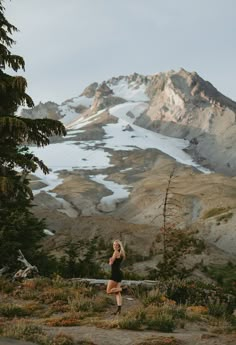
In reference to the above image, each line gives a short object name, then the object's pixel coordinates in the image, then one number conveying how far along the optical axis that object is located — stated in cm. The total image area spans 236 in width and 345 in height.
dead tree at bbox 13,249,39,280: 1928
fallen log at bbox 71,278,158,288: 1823
